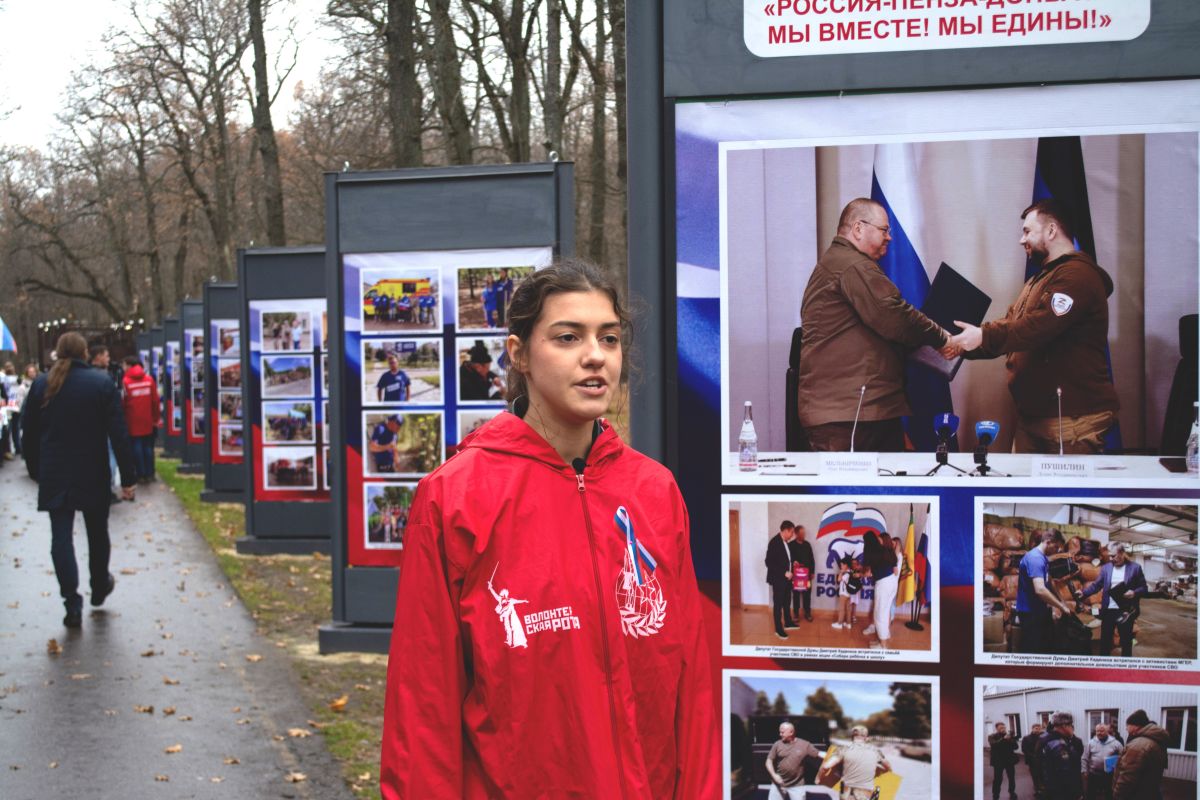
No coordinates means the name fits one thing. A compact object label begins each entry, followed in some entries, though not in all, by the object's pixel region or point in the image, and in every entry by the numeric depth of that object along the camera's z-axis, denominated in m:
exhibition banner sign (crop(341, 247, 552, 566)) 9.05
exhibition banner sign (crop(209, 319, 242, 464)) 18.47
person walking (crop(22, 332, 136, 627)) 10.34
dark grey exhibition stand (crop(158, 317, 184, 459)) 30.10
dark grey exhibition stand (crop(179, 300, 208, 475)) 24.95
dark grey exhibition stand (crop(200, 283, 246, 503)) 18.89
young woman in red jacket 2.57
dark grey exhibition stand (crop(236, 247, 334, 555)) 13.29
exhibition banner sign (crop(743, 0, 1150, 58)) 3.24
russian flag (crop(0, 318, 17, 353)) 36.34
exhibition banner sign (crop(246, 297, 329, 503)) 13.62
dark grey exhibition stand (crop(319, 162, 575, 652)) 8.67
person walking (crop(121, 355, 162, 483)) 22.94
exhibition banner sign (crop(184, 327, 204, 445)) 24.55
